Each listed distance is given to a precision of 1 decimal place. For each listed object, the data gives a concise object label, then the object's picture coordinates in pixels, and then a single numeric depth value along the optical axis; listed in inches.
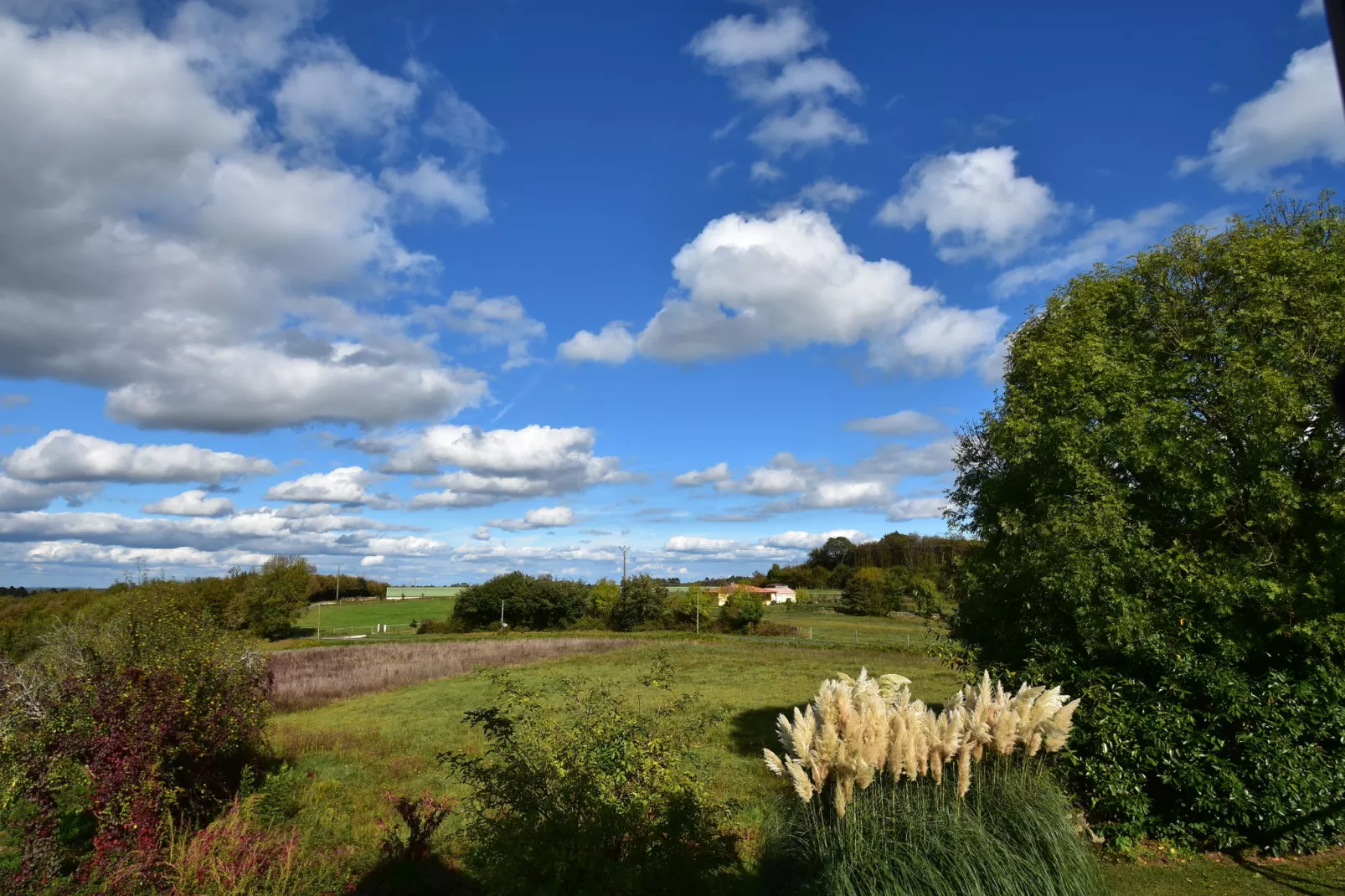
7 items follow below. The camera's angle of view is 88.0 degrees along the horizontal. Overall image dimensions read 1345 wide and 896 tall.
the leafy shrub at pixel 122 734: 305.7
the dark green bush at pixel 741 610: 2255.2
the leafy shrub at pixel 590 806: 195.8
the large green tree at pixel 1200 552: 335.0
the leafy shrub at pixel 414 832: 344.5
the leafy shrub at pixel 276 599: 2234.3
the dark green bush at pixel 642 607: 2422.5
